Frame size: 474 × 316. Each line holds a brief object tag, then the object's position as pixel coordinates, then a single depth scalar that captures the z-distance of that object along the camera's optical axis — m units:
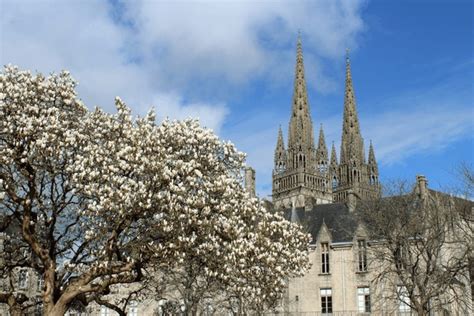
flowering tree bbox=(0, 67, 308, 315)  21.56
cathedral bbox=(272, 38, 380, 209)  148.75
